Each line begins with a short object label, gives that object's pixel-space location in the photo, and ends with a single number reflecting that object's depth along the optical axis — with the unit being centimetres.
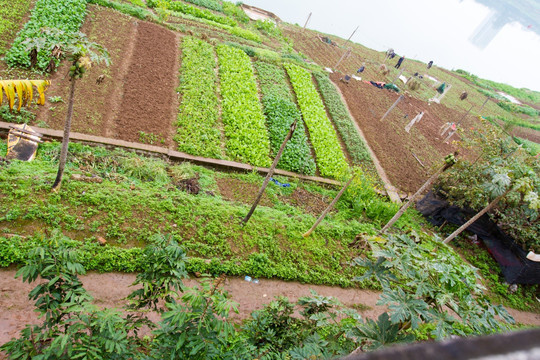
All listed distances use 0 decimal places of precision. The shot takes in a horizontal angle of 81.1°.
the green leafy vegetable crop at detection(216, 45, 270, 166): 1007
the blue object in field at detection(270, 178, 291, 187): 971
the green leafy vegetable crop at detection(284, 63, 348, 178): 1126
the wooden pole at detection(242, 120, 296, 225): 609
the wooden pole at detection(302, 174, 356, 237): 765
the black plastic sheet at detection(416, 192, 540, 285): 910
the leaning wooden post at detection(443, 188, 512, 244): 714
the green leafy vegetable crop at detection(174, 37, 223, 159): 948
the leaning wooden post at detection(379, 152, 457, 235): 611
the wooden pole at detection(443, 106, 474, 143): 1627
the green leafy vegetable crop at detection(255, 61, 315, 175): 1054
